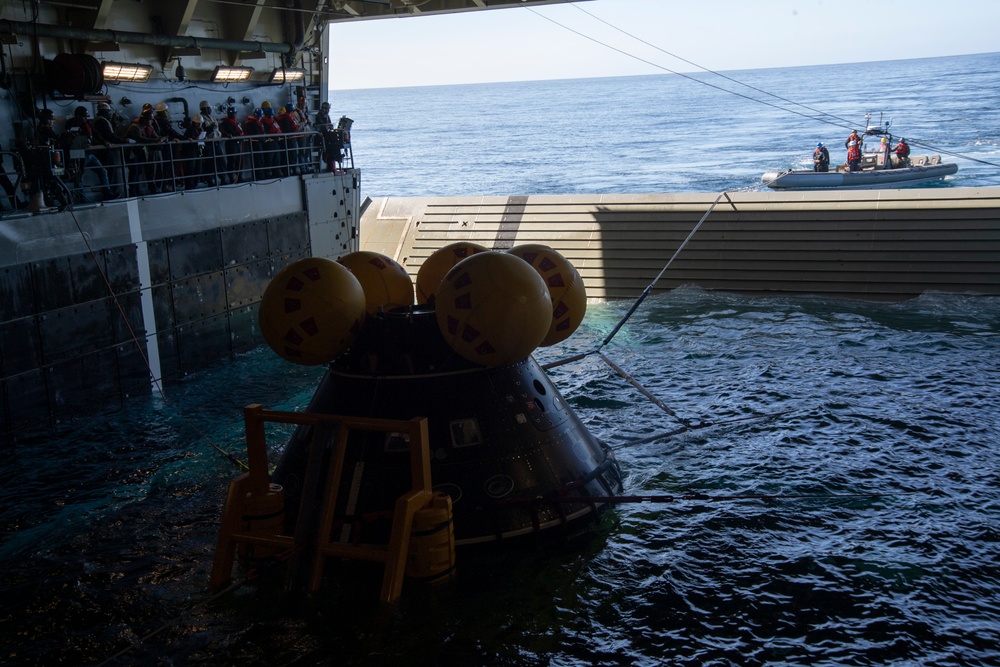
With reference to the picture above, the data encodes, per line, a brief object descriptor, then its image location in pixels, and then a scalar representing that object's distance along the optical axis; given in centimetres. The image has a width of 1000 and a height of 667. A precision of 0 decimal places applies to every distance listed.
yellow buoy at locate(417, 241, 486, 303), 1076
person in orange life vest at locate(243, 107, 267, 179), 1970
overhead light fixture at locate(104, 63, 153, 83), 1723
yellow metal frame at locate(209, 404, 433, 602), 779
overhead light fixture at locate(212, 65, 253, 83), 2070
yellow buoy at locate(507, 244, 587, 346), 1012
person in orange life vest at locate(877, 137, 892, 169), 3603
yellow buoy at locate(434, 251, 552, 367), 845
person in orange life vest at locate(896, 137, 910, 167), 3602
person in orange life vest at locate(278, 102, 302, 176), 2114
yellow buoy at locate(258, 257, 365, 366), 873
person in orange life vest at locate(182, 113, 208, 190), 1784
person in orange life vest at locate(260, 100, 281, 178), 2020
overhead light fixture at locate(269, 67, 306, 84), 2284
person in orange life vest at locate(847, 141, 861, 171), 3528
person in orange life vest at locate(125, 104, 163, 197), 1658
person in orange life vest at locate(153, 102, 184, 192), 1739
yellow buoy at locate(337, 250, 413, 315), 1020
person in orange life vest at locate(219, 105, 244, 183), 1903
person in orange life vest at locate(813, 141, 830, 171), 3631
